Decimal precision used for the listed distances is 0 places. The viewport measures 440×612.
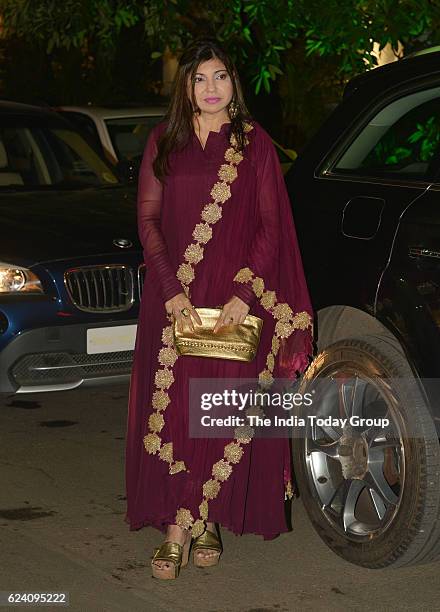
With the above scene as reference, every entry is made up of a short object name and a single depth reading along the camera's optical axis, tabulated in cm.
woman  495
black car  475
